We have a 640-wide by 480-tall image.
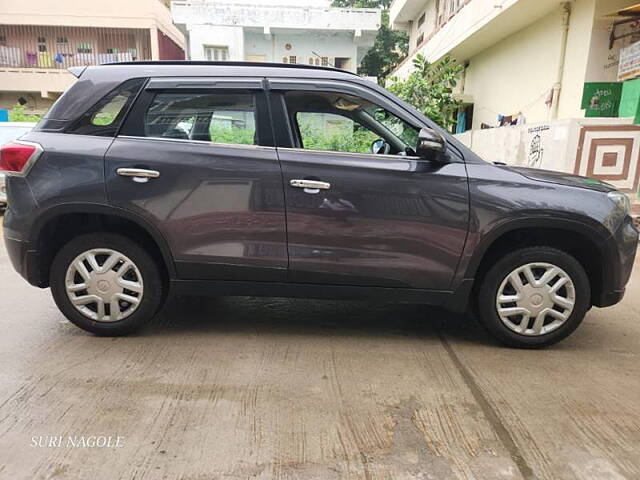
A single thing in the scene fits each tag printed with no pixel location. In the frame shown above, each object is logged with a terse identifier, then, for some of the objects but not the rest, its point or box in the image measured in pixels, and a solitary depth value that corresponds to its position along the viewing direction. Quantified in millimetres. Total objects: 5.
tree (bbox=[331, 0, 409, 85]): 32125
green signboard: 9266
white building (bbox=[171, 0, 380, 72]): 21516
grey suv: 3258
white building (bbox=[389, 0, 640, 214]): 8531
